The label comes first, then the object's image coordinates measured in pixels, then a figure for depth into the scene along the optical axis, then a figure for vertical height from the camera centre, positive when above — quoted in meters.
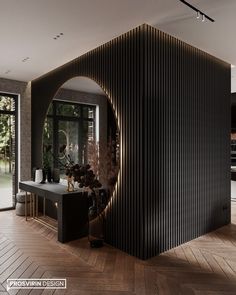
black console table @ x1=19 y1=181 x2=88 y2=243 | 4.28 -1.04
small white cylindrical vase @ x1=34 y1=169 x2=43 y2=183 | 5.54 -0.56
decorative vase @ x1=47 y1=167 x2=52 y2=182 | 5.54 -0.56
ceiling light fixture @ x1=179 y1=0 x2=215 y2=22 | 2.91 +1.63
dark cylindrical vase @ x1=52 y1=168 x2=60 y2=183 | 5.40 -0.55
